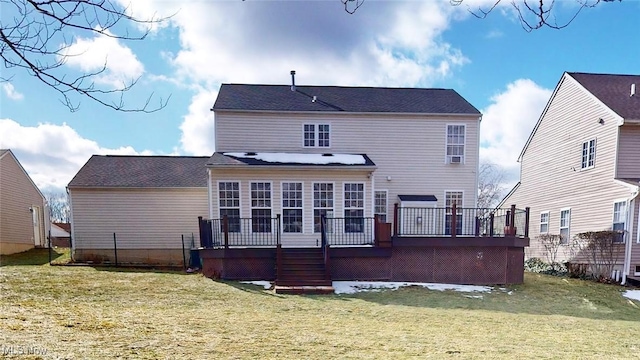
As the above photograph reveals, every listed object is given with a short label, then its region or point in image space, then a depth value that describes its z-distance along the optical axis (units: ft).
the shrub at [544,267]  40.93
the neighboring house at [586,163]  37.14
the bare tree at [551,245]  44.29
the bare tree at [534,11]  9.82
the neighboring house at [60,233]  77.58
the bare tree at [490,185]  111.65
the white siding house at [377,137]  40.88
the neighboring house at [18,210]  50.88
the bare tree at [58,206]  180.61
